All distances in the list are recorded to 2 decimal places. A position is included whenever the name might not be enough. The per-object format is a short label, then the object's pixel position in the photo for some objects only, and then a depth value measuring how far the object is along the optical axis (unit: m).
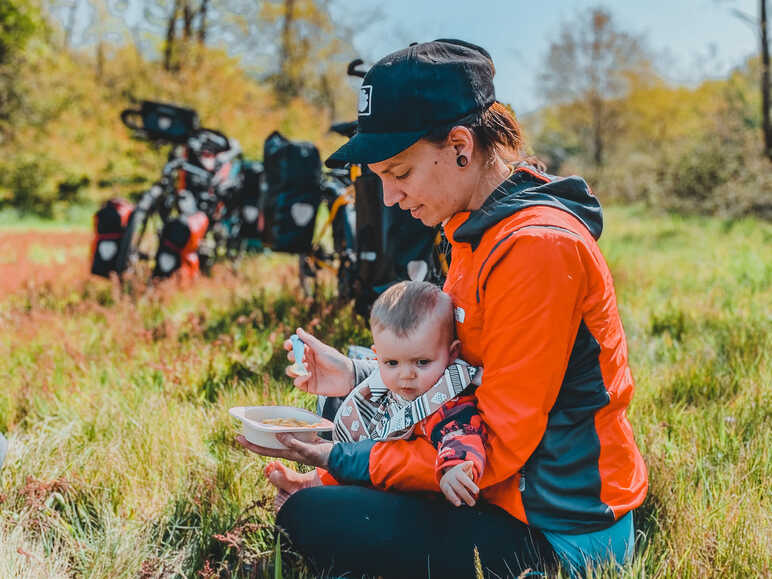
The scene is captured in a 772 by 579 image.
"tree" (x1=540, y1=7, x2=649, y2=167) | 28.81
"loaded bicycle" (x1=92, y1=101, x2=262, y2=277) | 5.67
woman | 1.62
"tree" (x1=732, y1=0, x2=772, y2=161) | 13.01
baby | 1.75
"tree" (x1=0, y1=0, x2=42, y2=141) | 20.75
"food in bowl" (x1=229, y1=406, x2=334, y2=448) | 1.93
